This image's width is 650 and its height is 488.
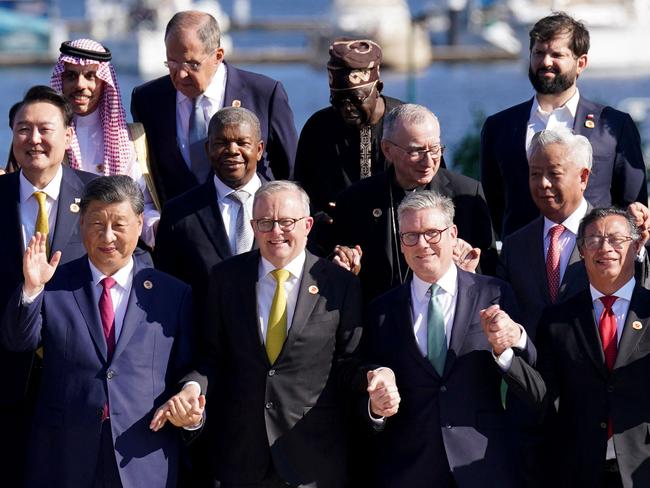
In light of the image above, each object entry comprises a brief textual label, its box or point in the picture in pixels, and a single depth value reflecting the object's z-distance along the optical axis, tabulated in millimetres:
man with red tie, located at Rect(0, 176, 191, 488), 11750
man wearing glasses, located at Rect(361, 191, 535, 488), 11687
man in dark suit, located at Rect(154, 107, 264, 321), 13031
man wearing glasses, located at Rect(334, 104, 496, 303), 13094
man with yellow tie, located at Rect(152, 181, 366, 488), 11937
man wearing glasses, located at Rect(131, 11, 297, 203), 14555
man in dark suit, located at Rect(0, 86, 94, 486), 12523
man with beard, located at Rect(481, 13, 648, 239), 14312
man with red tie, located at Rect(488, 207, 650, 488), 11539
